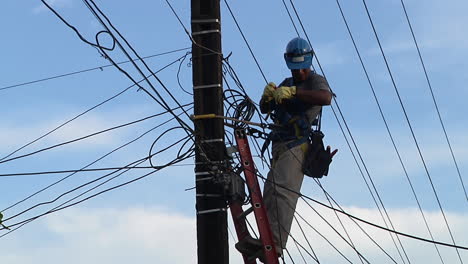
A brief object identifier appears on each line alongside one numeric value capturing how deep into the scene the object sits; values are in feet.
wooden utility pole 53.52
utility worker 56.03
